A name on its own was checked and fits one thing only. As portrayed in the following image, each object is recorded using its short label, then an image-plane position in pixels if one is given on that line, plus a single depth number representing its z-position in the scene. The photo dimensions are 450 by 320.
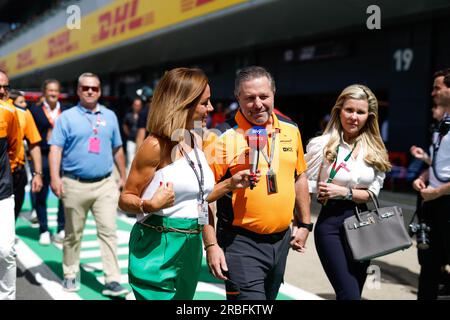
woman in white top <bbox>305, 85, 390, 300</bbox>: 3.21
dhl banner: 12.29
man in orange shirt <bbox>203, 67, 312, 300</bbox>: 2.75
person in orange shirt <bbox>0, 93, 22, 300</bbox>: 3.57
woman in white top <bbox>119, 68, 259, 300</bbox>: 2.53
